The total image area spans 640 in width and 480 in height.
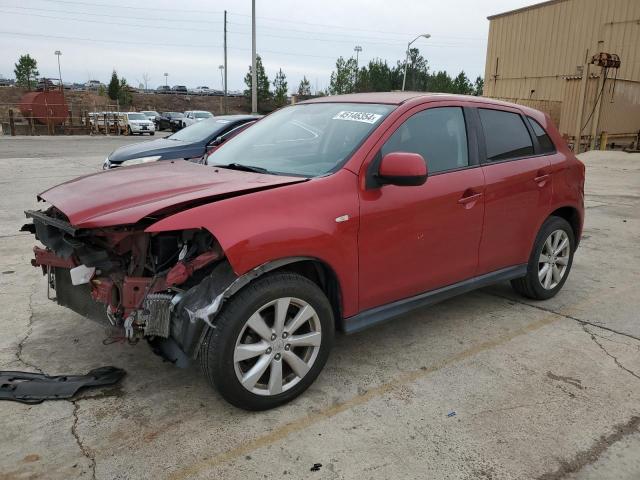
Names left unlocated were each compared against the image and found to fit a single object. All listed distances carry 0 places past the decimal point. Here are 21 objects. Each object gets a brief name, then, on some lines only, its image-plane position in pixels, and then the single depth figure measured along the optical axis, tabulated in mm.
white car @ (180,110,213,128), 35594
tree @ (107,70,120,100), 56719
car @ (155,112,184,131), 40431
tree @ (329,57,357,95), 56156
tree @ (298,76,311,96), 66525
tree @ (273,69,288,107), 61344
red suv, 2695
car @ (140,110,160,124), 40719
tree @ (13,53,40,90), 60738
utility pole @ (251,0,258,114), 27922
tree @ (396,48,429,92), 71375
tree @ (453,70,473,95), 63312
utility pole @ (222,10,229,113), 48562
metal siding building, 19281
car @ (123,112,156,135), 32938
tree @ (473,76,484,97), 74244
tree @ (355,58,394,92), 57531
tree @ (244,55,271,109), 56938
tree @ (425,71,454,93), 63625
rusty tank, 31281
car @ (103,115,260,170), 8008
